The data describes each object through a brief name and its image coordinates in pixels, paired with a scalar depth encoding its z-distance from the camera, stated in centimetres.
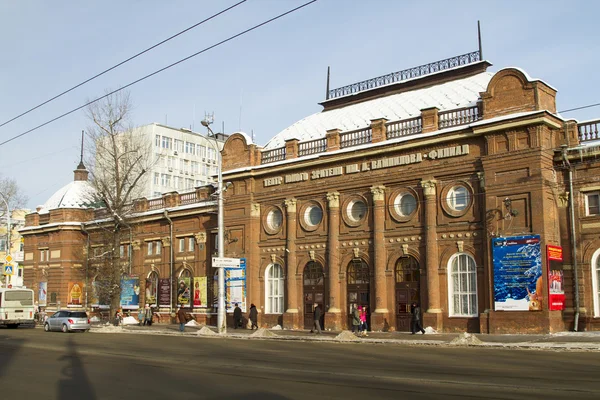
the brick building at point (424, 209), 2783
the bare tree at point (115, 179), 4462
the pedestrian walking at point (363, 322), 3060
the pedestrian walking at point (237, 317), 3800
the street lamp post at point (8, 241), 4534
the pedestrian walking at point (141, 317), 4444
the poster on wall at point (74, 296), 5366
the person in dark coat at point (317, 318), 3206
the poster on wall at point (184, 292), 4394
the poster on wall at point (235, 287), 3903
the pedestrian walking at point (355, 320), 3036
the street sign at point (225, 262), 3291
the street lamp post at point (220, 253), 3300
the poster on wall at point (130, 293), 4850
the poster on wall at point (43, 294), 5519
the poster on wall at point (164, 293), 4553
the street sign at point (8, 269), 4628
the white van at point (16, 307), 4222
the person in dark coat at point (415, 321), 2962
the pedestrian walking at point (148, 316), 4326
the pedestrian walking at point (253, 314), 3664
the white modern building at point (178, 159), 8250
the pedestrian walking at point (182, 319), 3594
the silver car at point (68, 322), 3741
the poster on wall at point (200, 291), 4238
